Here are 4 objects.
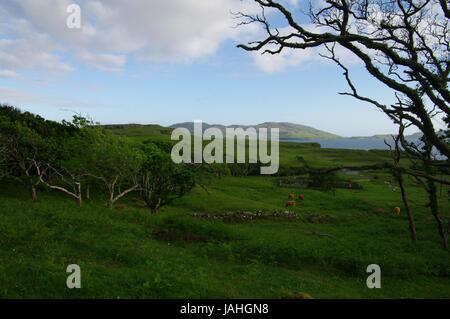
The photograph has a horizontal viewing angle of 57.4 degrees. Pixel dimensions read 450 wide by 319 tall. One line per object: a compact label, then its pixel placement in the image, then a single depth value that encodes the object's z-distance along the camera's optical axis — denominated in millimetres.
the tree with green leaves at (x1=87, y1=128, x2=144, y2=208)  37500
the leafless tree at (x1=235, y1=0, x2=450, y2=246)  11406
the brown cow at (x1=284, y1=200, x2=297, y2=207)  51281
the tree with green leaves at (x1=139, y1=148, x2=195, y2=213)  40156
